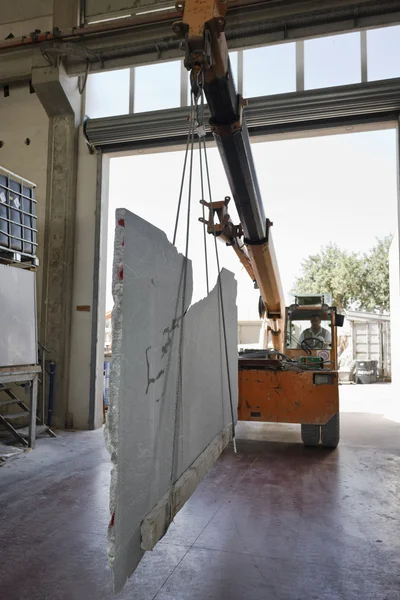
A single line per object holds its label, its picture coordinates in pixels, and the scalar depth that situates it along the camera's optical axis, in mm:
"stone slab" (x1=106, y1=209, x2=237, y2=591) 1811
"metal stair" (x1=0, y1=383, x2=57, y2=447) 6510
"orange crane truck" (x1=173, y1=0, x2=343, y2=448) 3594
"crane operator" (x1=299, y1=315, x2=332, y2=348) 8578
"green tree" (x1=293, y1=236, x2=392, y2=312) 25656
